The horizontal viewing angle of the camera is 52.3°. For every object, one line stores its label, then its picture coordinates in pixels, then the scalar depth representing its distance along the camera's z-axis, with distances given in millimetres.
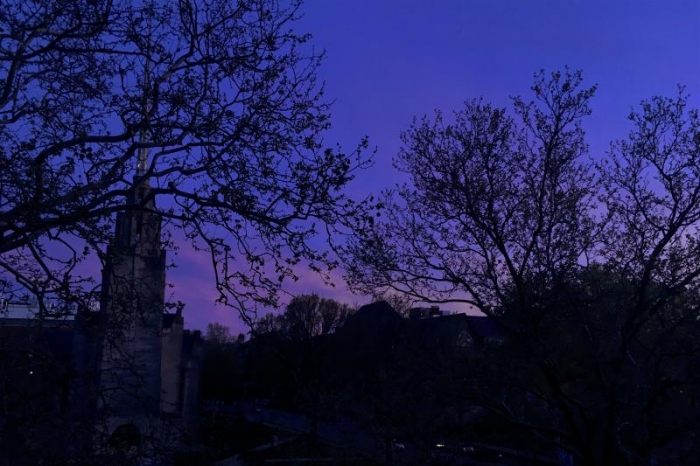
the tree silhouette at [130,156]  6902
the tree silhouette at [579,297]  12070
